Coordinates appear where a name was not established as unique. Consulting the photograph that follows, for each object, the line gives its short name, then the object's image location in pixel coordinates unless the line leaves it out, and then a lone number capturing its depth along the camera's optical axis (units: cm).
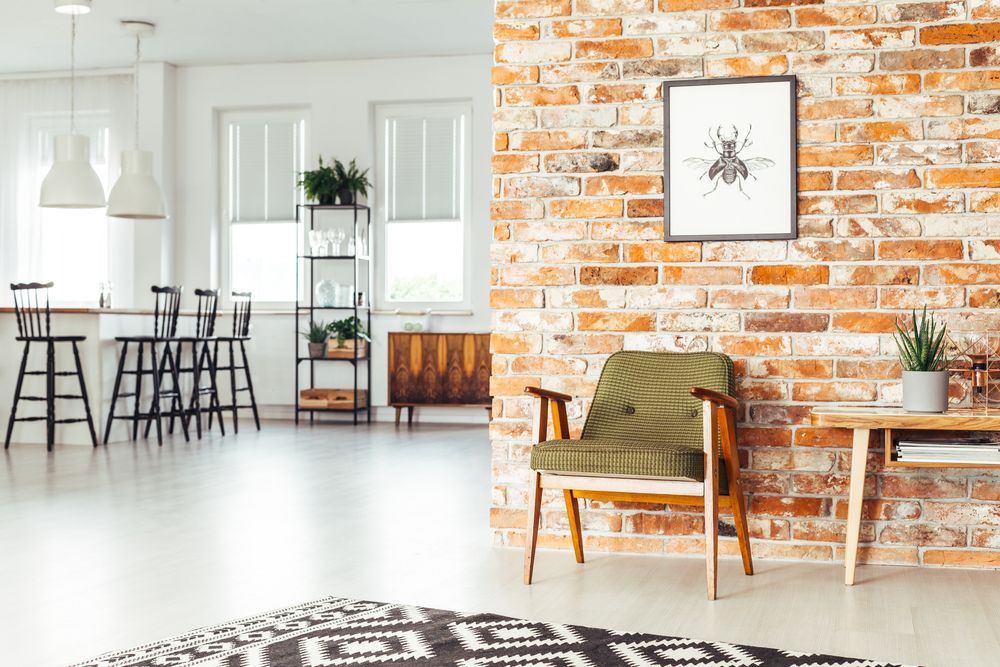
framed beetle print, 386
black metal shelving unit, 923
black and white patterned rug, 263
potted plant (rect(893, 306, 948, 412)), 348
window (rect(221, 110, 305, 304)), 980
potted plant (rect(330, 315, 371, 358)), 920
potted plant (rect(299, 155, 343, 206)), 916
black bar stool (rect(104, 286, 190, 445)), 765
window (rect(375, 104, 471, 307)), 948
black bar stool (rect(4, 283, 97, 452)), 728
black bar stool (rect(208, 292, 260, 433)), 850
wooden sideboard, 900
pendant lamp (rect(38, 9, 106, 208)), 784
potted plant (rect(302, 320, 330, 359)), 926
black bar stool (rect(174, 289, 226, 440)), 816
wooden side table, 339
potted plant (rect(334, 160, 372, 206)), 922
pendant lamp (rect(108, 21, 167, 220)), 814
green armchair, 335
